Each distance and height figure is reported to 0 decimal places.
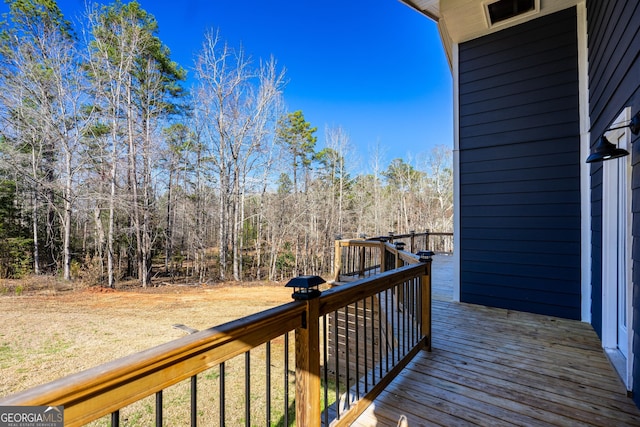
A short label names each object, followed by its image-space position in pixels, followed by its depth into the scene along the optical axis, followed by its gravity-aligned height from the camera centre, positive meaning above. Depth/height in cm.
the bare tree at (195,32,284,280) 1235 +452
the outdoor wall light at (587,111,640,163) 206 +44
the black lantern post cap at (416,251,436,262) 286 -45
